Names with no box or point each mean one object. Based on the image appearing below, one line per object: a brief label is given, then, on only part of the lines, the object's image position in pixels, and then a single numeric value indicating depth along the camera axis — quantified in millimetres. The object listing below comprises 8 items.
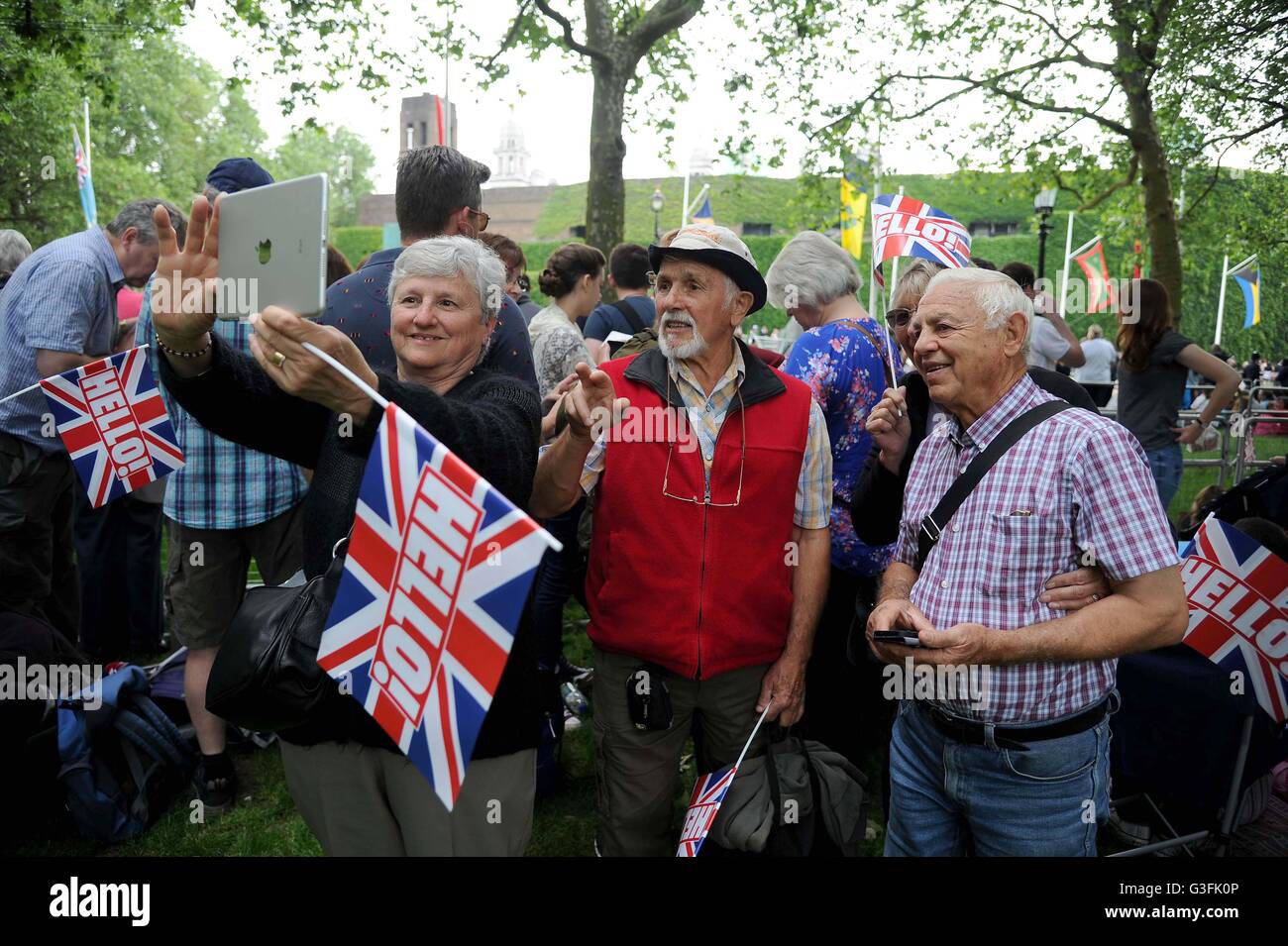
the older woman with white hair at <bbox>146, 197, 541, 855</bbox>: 2043
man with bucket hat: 2795
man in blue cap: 3787
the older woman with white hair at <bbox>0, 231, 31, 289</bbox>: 5809
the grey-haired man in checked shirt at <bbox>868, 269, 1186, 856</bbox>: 2100
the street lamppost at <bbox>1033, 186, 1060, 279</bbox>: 15727
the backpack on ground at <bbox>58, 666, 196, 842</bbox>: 3621
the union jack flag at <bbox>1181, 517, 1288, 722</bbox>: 3082
